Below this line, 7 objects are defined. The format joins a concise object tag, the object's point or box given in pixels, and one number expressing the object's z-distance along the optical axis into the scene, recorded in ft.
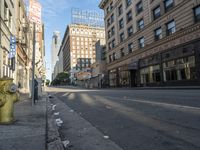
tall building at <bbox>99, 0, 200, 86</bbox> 55.08
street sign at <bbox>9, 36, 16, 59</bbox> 44.64
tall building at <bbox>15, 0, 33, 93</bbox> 59.02
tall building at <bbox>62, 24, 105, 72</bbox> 314.21
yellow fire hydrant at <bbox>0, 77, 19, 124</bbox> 13.51
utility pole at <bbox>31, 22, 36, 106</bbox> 25.23
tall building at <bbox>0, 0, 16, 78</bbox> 37.25
